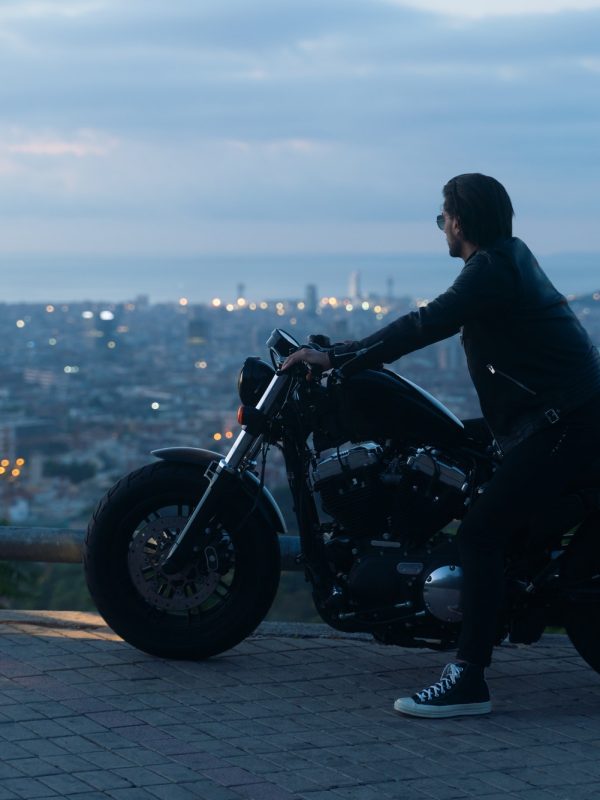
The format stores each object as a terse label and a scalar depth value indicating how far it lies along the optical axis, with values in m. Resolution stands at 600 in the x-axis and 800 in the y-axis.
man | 9.56
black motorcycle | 9.93
